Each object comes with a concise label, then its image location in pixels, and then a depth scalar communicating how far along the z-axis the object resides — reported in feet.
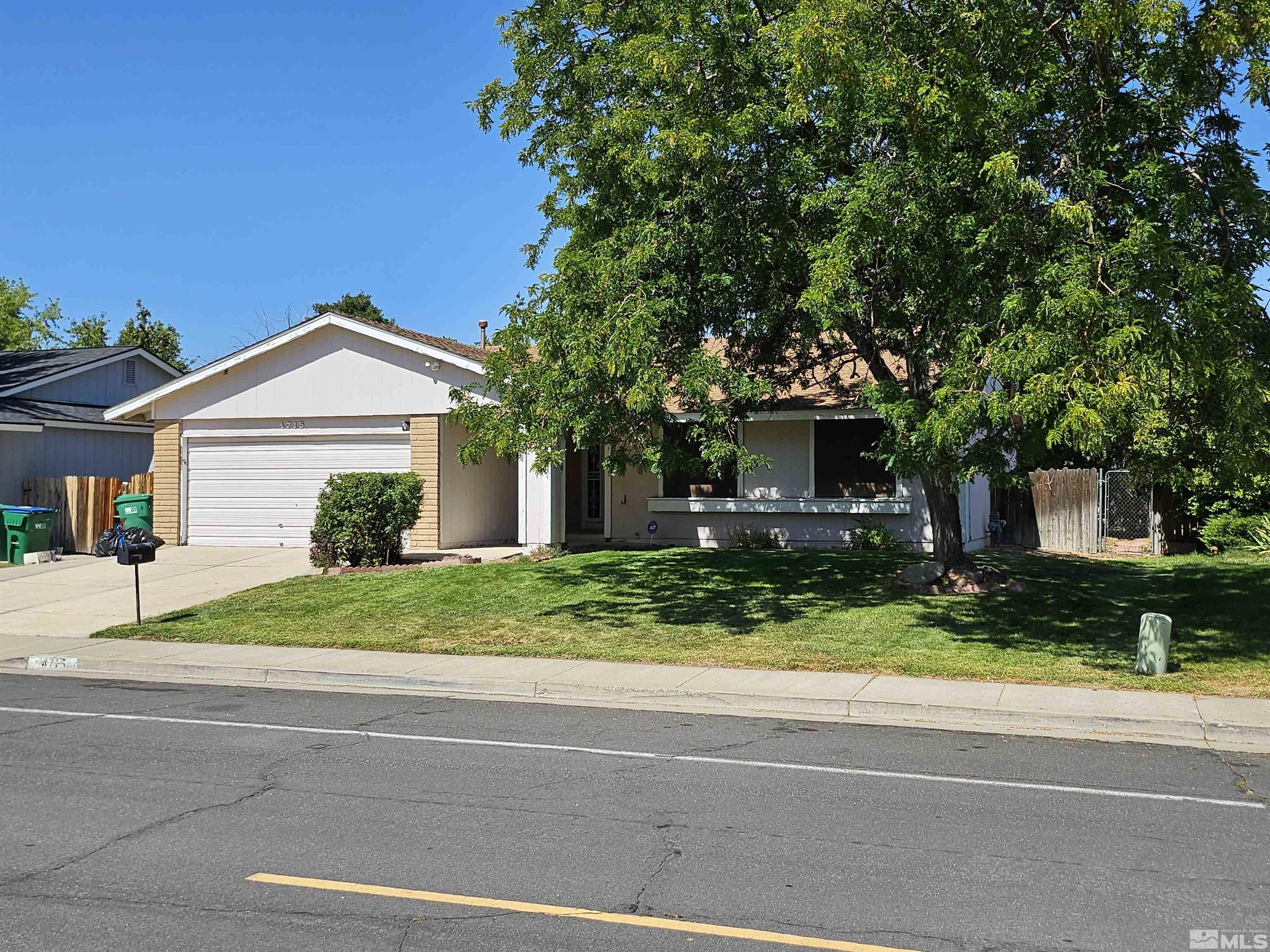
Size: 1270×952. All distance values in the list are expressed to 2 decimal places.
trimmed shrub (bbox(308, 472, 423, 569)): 60.39
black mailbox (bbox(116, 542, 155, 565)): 46.37
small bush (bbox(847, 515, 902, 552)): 65.31
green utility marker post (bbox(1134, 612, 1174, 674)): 35.29
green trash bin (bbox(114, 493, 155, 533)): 74.59
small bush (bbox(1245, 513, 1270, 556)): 63.21
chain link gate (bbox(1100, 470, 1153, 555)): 70.23
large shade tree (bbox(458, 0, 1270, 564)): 32.04
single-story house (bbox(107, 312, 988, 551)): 68.39
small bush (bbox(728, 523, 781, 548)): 68.54
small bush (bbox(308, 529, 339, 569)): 61.16
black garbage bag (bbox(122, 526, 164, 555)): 47.75
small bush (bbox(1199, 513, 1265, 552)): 64.69
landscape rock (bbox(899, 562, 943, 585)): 51.31
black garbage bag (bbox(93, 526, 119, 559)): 71.82
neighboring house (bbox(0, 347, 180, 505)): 80.28
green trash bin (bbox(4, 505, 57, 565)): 69.31
